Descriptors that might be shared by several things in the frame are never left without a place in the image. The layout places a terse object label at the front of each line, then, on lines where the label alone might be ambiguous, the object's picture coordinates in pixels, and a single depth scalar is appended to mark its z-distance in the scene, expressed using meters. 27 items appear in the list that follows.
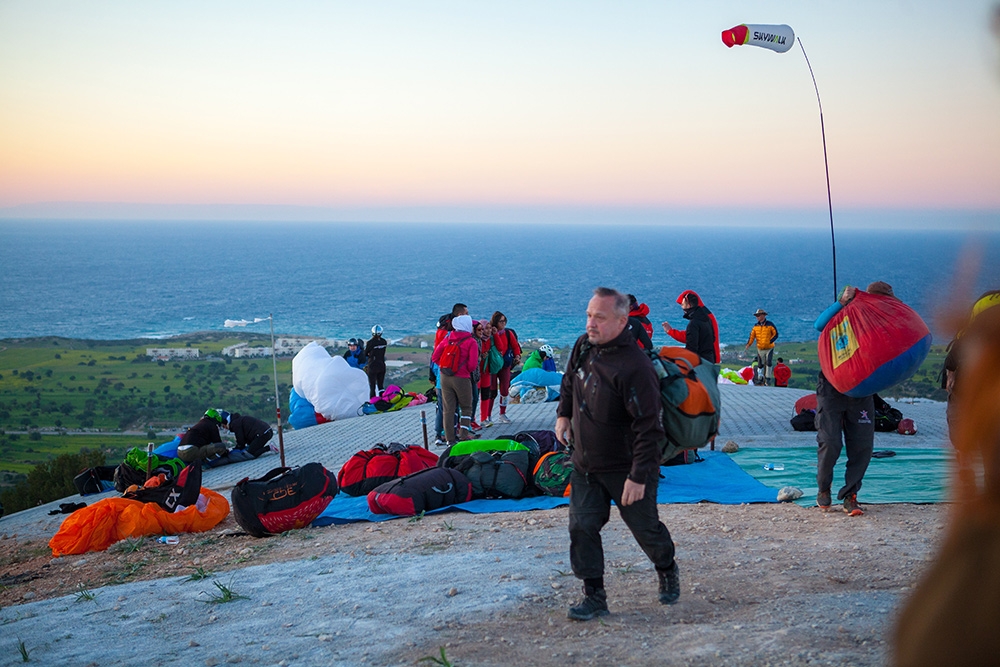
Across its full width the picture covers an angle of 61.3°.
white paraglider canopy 17.66
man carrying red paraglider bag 6.65
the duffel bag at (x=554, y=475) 9.02
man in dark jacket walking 4.66
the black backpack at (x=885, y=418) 12.34
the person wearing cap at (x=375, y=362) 18.40
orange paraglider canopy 8.48
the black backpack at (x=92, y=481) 12.32
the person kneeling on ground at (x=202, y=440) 13.11
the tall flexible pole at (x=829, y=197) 9.70
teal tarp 8.54
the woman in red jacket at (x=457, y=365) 11.65
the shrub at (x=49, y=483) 14.05
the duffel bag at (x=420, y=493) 8.63
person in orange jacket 18.73
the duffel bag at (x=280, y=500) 8.30
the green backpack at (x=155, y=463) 10.70
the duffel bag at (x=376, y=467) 9.81
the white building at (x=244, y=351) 51.69
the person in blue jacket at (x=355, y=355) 18.92
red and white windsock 11.00
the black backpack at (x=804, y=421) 12.49
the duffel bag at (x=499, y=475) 9.15
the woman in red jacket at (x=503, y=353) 13.54
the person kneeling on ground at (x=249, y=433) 13.97
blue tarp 8.79
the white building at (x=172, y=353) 52.00
